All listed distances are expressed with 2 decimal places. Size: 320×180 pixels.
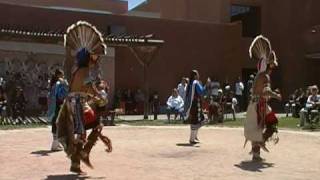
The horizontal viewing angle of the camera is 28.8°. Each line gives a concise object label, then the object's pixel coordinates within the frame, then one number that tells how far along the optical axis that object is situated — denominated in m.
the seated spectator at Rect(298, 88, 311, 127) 21.05
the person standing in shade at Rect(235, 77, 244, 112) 31.02
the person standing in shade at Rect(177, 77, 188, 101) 25.59
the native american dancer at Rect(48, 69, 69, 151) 13.34
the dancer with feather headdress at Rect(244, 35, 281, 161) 12.03
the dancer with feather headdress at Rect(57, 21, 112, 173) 9.89
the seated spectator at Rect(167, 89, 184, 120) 24.25
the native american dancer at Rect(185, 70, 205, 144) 15.08
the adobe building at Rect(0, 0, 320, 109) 29.53
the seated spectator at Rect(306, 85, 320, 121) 20.88
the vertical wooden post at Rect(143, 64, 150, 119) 25.64
